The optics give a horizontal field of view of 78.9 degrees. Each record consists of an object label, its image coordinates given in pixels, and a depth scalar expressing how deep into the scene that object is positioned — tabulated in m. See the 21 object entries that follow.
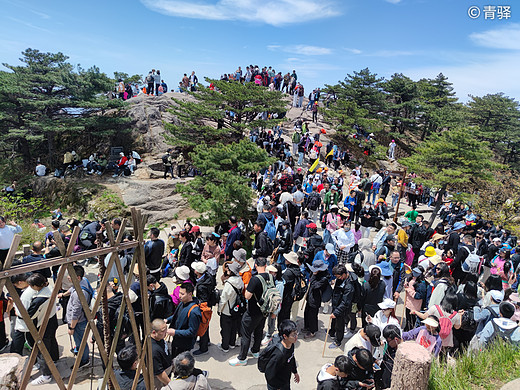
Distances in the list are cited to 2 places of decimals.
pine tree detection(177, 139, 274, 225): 10.41
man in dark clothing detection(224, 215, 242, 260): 8.15
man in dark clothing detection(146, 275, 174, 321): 4.95
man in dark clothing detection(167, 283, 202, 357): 4.76
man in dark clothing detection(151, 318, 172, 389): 3.98
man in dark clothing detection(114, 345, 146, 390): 3.43
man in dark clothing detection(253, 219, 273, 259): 8.16
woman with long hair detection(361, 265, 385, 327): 5.81
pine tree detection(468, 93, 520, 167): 35.31
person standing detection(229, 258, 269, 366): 5.24
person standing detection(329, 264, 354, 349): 5.63
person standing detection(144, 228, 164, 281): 6.79
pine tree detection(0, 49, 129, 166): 17.34
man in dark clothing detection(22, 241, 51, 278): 5.91
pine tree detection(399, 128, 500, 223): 15.87
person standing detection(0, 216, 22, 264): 7.11
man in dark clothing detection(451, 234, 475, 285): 8.09
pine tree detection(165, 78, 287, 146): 18.07
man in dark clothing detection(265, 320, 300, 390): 3.86
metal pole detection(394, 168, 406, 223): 13.60
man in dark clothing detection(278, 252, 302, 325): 5.93
